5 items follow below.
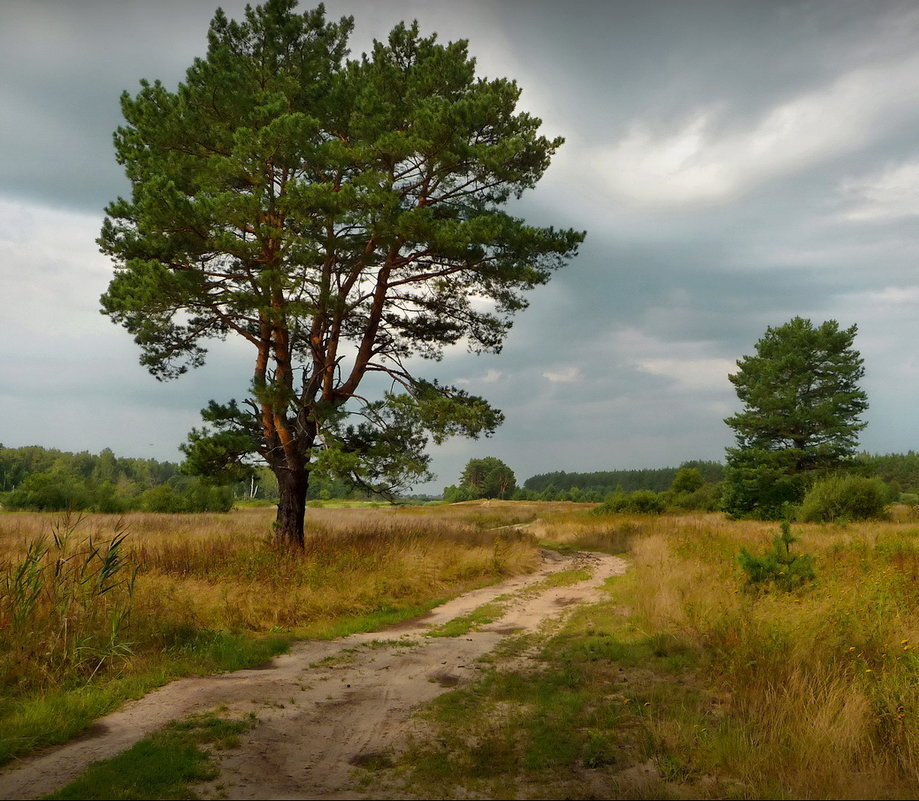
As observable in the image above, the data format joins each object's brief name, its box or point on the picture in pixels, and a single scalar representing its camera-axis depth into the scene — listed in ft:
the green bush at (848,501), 97.63
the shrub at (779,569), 31.53
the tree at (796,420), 119.75
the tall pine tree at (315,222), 46.39
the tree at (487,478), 410.72
